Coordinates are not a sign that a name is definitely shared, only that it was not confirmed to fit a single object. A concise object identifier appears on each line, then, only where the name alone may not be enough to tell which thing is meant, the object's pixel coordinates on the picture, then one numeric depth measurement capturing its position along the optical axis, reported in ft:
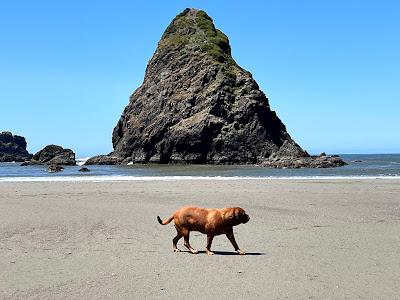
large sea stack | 310.86
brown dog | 30.76
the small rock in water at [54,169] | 202.49
